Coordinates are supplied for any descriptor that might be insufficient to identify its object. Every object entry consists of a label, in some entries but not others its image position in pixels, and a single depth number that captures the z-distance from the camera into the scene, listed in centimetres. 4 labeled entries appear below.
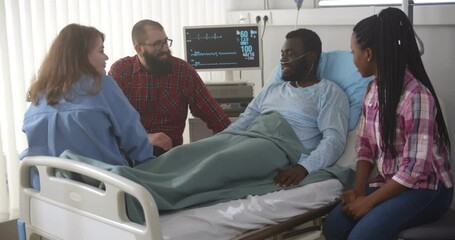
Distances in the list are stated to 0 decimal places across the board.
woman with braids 216
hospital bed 194
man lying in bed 218
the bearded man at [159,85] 323
